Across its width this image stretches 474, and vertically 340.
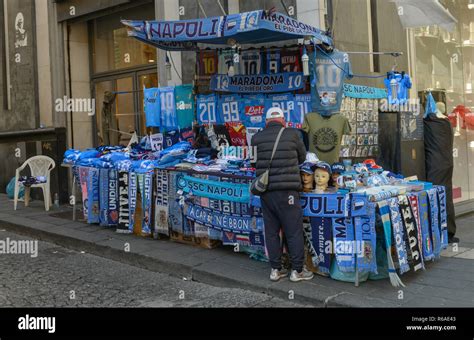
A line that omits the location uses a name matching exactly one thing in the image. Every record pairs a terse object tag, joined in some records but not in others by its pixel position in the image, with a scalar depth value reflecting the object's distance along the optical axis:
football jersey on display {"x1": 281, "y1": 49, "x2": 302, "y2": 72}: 7.16
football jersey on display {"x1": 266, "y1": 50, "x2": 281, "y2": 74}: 7.32
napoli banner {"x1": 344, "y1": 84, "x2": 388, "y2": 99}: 7.32
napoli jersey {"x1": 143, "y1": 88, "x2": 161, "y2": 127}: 8.69
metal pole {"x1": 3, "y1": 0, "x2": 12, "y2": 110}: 12.92
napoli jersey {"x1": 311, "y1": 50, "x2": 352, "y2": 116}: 6.90
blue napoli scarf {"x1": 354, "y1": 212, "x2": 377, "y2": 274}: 5.30
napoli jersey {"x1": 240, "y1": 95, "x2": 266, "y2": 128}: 7.50
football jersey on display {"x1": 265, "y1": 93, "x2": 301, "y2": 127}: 7.19
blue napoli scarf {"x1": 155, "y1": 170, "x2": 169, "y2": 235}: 7.40
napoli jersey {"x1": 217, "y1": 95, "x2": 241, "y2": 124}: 7.71
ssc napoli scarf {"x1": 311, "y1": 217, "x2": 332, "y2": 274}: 5.53
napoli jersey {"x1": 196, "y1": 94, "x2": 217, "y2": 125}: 7.97
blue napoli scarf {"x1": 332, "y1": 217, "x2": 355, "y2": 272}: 5.37
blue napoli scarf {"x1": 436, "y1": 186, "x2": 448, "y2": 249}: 6.23
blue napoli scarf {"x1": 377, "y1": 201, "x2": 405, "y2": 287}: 5.27
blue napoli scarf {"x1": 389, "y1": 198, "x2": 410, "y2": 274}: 5.36
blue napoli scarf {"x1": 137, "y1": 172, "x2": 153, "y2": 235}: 7.54
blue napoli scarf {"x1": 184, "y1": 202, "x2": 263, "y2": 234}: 6.30
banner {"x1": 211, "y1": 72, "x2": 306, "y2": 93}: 7.18
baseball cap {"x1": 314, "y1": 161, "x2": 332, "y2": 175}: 5.73
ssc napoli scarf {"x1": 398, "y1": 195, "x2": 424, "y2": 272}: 5.54
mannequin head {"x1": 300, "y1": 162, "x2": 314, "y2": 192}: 5.77
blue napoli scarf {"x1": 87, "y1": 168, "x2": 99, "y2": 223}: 8.33
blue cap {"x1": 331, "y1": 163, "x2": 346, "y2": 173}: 5.87
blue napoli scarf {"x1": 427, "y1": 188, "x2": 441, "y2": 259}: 6.02
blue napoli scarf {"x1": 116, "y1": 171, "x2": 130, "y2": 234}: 7.89
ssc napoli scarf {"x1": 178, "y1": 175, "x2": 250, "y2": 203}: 6.37
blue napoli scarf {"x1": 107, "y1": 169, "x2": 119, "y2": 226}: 8.07
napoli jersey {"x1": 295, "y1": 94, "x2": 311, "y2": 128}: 7.10
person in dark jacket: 5.51
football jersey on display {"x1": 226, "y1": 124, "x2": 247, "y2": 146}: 7.69
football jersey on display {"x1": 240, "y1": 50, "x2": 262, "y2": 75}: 7.45
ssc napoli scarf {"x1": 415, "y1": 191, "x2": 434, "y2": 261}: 5.83
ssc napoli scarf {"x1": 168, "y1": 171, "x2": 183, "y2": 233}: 7.24
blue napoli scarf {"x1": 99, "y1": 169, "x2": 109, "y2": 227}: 8.19
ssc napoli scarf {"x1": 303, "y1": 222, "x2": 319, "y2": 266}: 5.68
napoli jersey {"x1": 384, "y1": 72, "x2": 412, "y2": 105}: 7.30
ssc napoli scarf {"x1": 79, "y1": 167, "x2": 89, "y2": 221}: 8.51
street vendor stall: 5.50
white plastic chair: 10.92
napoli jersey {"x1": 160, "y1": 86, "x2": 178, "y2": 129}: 8.47
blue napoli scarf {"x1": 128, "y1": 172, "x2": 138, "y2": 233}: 7.74
